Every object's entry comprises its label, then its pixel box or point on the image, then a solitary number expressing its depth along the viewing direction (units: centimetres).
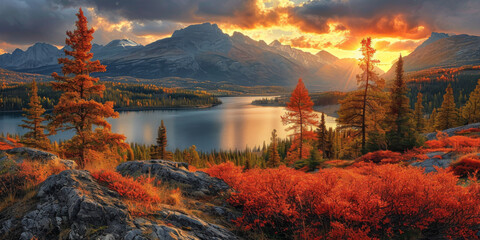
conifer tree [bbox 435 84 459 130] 4972
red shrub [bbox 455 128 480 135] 2574
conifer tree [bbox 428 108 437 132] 6851
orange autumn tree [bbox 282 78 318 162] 3444
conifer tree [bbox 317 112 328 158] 4475
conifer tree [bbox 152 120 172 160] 4709
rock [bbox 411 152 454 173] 1327
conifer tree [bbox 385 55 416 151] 2202
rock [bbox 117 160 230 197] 982
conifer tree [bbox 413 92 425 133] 5414
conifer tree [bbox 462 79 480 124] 5281
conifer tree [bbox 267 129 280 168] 4422
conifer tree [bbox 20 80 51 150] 3738
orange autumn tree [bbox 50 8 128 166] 1941
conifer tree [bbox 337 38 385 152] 2695
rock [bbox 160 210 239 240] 600
